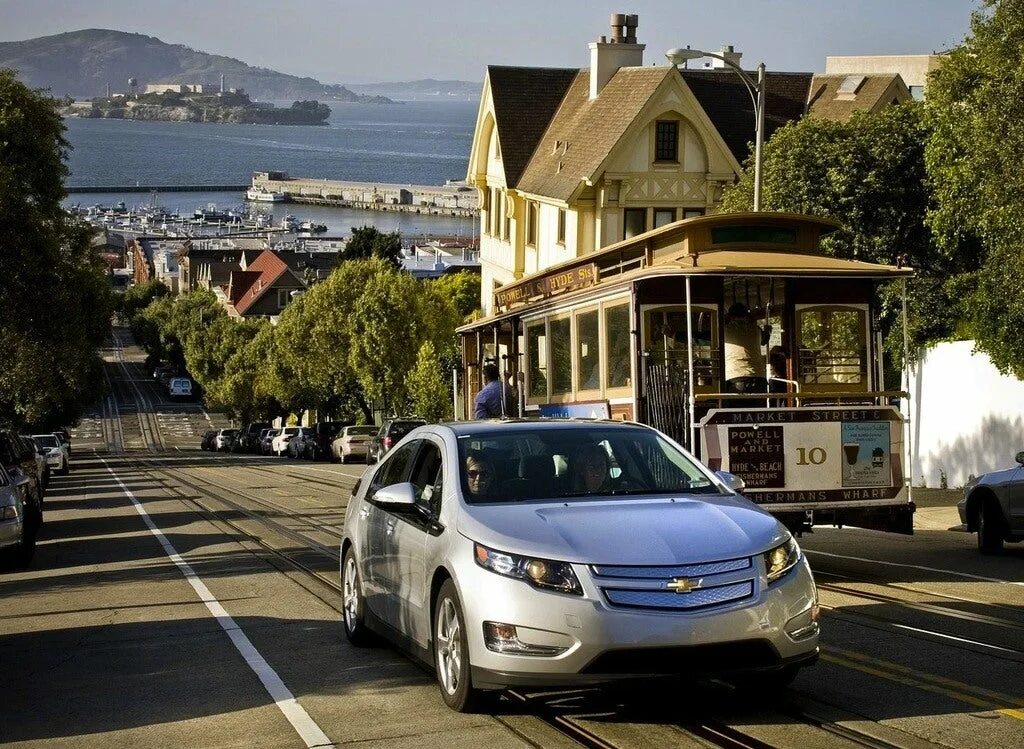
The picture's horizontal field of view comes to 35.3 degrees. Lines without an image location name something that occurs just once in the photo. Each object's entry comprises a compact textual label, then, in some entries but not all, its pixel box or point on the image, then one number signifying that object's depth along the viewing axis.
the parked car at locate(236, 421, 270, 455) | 85.12
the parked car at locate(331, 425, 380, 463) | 54.84
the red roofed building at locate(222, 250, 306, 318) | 141.75
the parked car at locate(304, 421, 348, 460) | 62.84
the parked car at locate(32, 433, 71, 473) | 56.03
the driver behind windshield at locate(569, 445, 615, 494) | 9.65
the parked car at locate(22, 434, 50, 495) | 40.00
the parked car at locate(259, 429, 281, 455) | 77.94
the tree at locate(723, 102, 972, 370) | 33.25
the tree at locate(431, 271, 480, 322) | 93.31
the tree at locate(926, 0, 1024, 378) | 22.27
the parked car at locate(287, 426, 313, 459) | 65.50
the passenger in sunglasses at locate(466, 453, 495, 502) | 9.41
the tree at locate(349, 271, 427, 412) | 65.69
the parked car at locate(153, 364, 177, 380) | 149.12
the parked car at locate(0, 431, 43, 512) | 23.01
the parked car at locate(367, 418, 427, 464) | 42.81
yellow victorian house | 44.72
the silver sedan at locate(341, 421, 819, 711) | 8.07
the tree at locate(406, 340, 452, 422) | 59.44
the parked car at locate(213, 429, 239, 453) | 90.94
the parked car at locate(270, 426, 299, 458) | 70.44
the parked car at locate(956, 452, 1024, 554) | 17.19
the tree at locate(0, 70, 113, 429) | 38.50
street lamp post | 25.22
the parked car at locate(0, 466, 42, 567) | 19.27
